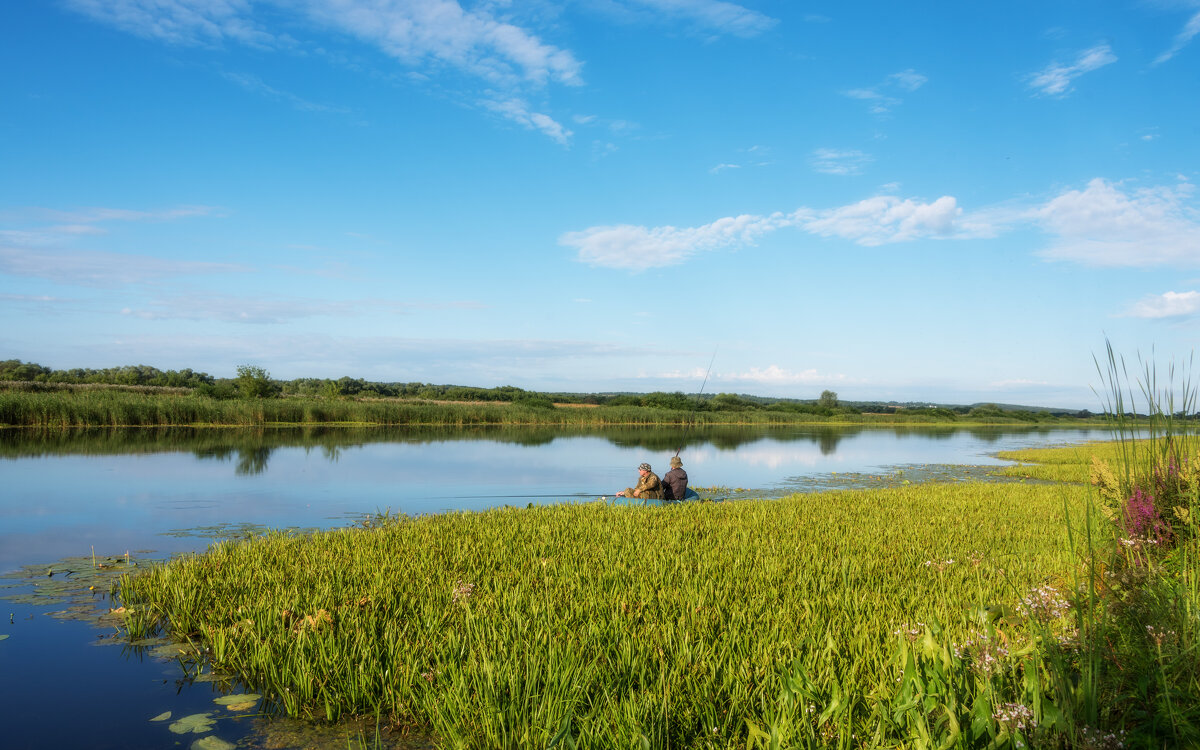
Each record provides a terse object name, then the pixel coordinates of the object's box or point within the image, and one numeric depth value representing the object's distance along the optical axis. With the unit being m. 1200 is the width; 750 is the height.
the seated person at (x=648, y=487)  12.56
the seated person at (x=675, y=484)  12.74
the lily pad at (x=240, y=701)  4.45
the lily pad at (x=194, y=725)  4.19
